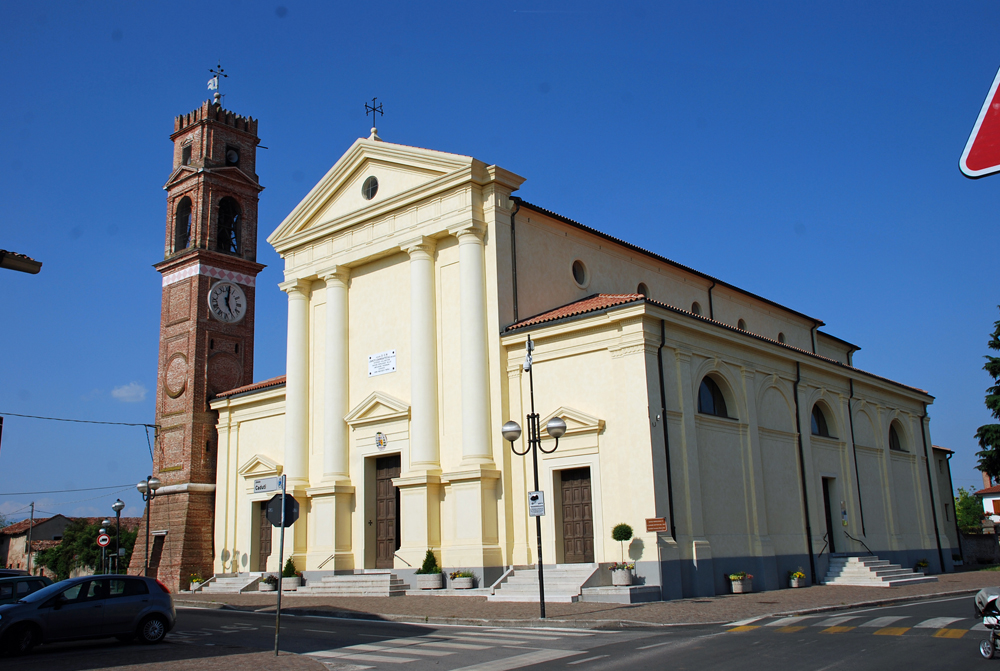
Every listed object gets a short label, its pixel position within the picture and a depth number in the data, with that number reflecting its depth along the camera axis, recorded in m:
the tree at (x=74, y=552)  54.53
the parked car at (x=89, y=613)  13.53
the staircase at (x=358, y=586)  23.86
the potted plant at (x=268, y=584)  27.75
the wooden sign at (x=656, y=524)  20.50
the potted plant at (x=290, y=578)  26.86
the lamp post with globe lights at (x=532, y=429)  18.59
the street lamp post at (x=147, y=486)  27.33
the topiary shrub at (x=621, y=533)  20.82
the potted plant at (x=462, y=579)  22.83
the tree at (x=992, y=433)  40.19
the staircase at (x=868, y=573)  25.55
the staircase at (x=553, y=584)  20.00
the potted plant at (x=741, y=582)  21.97
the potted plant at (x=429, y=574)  23.61
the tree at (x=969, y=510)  91.38
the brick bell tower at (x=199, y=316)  33.03
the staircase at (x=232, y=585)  28.78
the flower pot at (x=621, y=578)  20.00
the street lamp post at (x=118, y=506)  28.22
